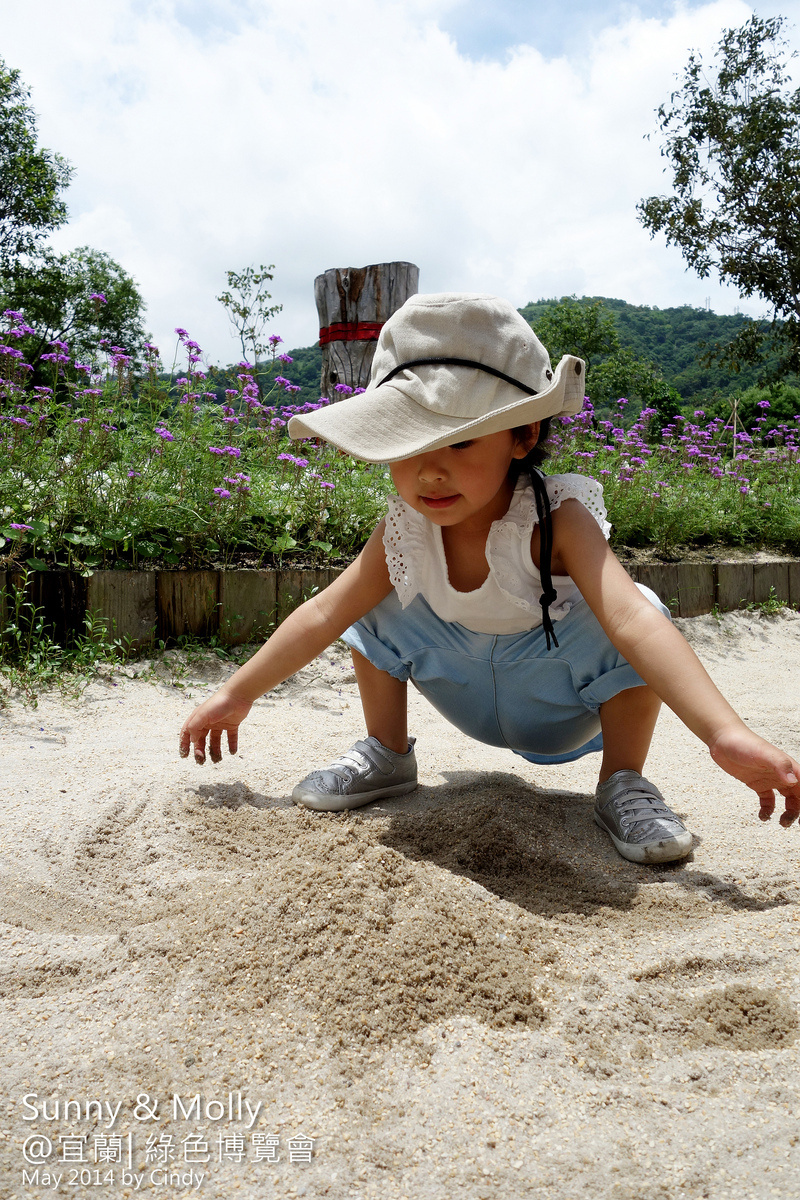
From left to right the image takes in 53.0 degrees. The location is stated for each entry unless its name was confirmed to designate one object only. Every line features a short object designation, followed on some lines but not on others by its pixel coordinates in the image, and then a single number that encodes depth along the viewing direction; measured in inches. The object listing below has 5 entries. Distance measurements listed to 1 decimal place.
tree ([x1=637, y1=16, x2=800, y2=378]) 539.8
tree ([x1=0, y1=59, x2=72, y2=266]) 716.0
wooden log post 199.9
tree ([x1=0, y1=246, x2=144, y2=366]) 767.7
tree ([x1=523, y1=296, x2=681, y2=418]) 1627.7
